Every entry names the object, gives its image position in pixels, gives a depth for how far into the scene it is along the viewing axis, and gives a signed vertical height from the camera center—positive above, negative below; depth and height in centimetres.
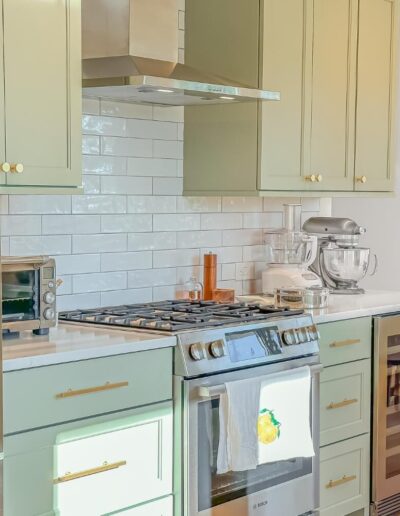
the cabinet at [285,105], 433 +36
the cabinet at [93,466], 286 -90
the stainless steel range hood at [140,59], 363 +48
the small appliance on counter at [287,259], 463 -37
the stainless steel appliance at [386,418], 443 -109
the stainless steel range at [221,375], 339 -71
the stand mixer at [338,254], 485 -36
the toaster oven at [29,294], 326 -39
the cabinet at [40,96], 316 +28
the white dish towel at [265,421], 348 -89
